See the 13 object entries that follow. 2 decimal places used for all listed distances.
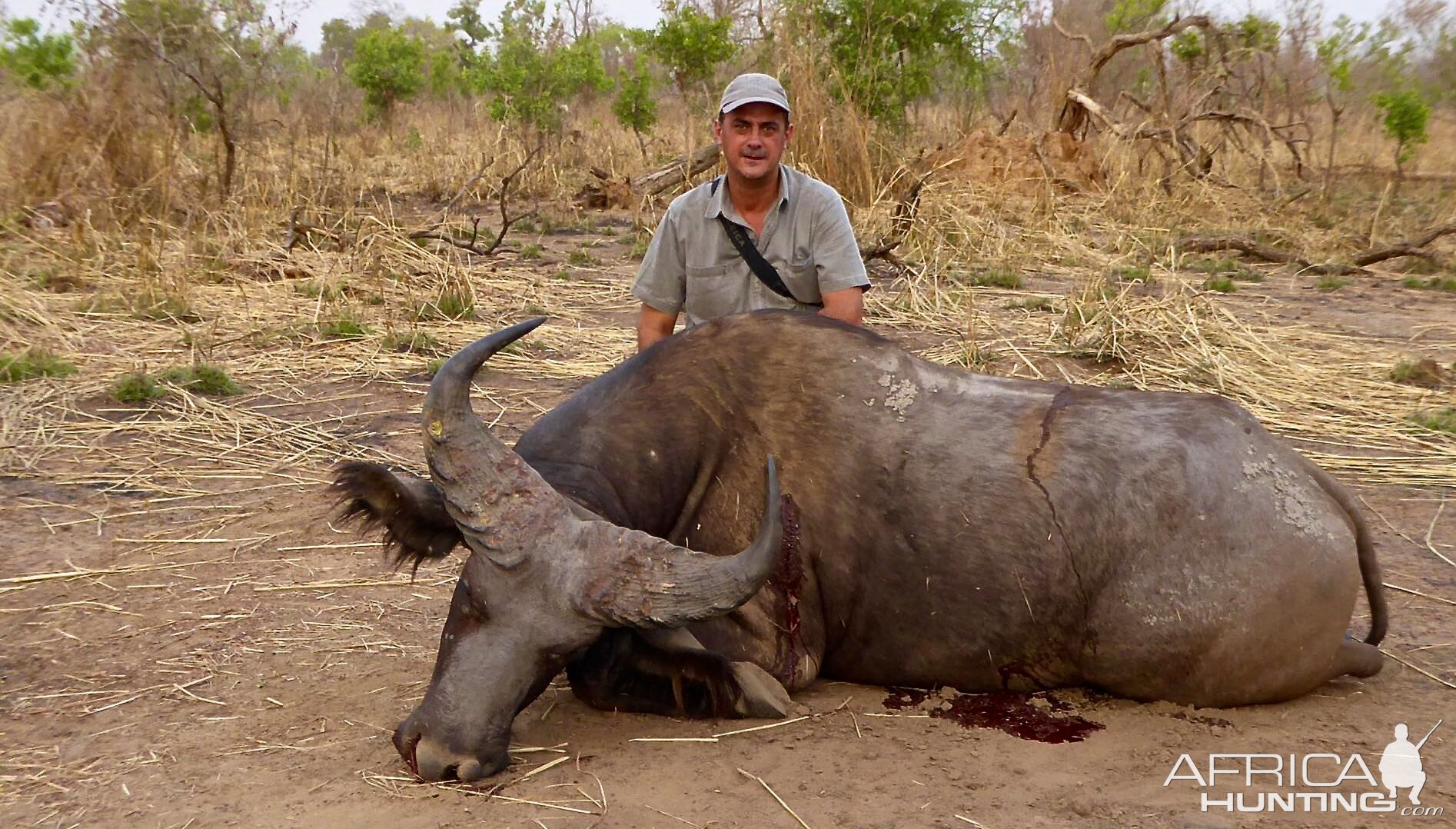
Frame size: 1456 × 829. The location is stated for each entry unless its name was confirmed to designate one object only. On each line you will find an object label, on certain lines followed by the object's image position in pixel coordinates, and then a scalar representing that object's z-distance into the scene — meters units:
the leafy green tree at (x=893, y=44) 12.52
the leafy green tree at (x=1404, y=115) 13.77
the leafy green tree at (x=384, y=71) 20.41
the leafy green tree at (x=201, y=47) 10.88
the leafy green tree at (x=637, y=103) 16.64
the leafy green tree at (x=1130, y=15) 17.17
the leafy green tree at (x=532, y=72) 16.23
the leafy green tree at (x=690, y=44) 14.45
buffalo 3.46
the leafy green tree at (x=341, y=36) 43.65
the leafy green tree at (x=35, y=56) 12.52
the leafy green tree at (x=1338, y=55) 15.13
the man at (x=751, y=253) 5.21
